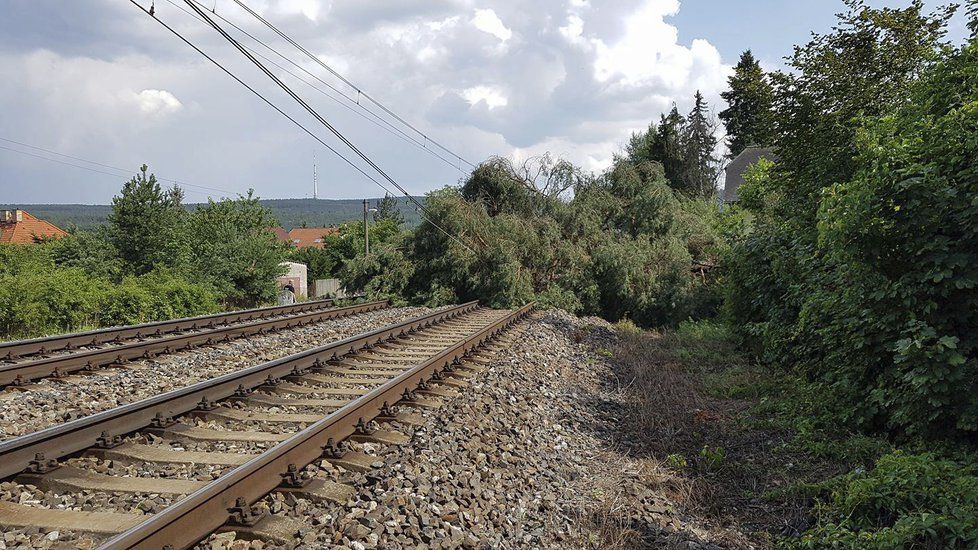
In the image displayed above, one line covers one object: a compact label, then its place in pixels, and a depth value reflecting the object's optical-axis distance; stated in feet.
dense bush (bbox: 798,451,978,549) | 12.73
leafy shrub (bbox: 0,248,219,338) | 44.93
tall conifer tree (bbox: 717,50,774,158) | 35.55
